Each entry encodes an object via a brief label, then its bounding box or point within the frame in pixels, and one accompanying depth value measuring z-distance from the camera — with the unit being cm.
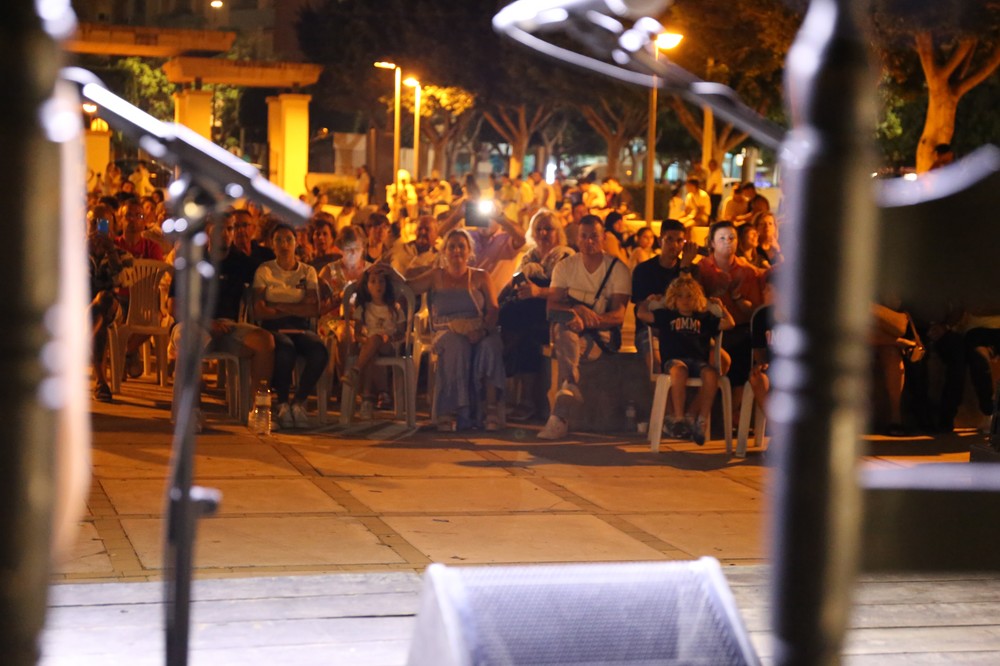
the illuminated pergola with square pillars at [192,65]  2931
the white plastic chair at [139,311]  1121
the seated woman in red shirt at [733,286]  956
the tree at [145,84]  6838
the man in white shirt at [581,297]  978
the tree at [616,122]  4950
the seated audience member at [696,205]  1878
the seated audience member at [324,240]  1123
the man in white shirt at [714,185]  2489
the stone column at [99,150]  4178
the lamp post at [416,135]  4119
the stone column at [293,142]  3459
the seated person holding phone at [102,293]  1077
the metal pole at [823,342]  124
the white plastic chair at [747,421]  915
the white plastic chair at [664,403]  925
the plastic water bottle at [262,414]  951
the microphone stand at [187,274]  236
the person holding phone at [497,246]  1151
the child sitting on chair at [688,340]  932
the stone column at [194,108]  3048
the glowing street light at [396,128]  3672
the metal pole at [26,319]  112
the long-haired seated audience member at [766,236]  1059
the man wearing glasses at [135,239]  1192
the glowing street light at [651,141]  1962
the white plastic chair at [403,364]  997
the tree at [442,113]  4887
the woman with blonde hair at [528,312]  1016
